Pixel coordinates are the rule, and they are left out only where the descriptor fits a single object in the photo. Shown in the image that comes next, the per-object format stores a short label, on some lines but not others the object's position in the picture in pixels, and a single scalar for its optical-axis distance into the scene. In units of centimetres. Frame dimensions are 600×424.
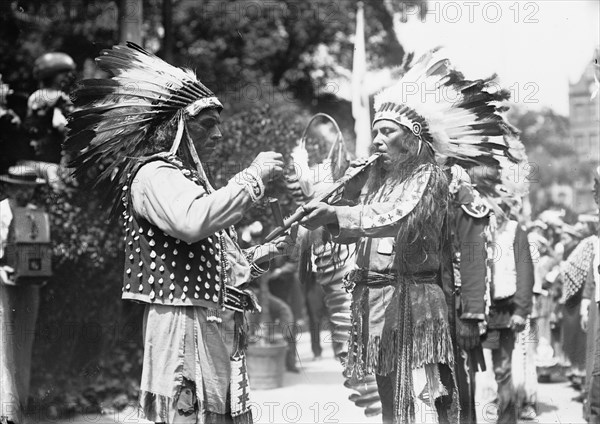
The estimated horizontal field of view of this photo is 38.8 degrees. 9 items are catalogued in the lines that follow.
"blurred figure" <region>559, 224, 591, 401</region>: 763
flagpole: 763
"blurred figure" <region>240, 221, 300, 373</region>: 917
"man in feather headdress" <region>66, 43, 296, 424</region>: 368
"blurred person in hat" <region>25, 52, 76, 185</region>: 741
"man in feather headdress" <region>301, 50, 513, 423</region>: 448
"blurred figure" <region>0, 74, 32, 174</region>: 722
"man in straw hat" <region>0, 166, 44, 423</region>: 611
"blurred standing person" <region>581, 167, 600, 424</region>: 546
